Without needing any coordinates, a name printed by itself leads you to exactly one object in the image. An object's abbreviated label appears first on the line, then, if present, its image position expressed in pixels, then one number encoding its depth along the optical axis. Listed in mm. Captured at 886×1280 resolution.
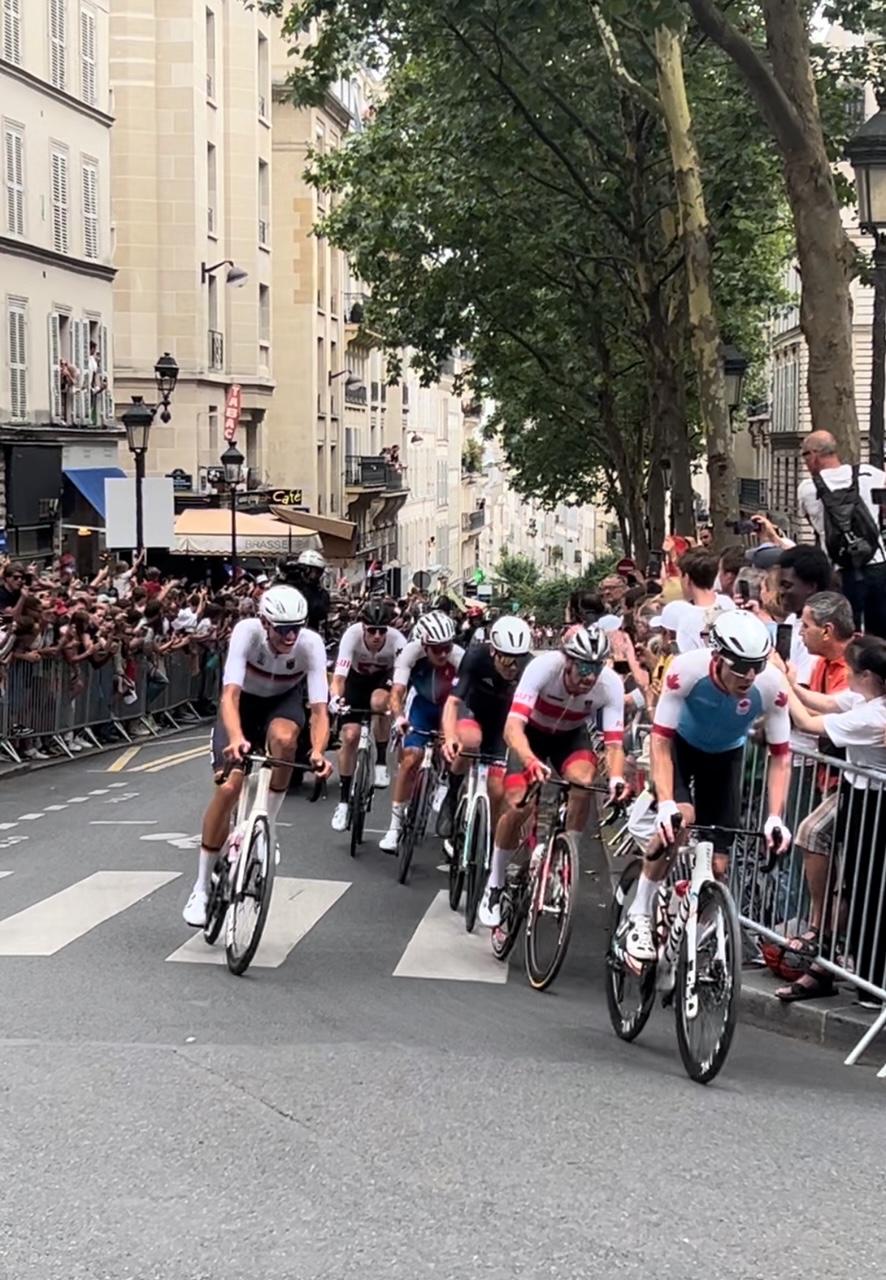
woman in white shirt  8500
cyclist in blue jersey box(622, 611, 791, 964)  8086
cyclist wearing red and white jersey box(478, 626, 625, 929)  9820
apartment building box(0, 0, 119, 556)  36844
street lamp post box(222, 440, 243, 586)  35094
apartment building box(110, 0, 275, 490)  49500
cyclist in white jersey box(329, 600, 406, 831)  14531
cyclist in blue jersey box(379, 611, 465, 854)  12977
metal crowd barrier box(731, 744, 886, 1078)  8562
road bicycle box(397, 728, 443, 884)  13219
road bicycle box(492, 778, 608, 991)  9516
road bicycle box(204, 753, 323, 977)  9547
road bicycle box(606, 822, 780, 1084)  7543
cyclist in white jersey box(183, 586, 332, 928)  9922
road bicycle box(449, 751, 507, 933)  11305
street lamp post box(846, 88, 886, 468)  13188
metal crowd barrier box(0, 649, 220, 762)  21094
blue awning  39719
